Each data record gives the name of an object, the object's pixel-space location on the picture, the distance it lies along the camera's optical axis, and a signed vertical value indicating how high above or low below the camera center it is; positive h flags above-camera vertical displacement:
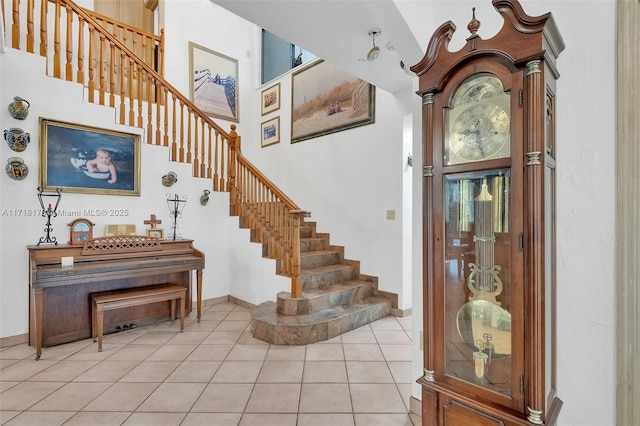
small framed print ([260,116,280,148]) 5.67 +1.61
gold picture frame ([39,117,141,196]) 3.18 +0.63
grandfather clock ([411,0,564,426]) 1.01 -0.04
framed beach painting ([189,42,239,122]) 5.10 +2.38
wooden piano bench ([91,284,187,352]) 2.81 -0.87
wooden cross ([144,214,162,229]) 3.70 -0.10
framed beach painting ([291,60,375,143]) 4.23 +1.76
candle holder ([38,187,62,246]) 3.08 -0.02
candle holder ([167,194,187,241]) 3.96 +0.06
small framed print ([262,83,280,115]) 5.61 +2.23
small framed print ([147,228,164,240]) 3.69 -0.24
